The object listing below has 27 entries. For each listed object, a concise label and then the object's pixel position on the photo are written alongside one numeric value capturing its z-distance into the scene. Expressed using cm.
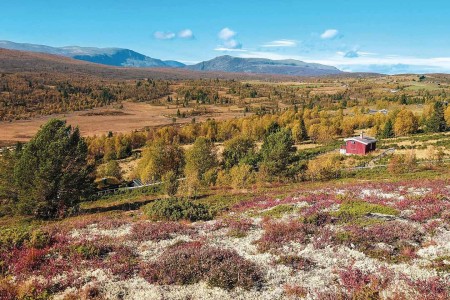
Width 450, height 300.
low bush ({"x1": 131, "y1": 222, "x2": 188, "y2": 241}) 1945
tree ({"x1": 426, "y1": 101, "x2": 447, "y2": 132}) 11756
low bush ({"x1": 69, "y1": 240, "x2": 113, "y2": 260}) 1661
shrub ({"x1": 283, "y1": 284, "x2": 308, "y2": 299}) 1305
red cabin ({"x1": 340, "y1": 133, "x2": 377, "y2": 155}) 8912
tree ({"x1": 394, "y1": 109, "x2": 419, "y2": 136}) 11900
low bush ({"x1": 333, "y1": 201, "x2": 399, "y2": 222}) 2197
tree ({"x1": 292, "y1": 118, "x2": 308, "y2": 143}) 12975
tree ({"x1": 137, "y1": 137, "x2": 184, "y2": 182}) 7694
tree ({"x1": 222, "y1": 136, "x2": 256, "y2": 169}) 8119
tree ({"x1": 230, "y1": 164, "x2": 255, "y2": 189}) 5351
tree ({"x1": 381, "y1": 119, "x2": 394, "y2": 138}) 12038
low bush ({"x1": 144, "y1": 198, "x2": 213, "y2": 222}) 2472
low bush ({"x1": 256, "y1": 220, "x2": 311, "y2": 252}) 1780
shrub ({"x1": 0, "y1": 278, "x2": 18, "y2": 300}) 1245
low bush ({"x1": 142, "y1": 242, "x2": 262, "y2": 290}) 1406
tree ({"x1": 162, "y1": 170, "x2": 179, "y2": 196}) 4650
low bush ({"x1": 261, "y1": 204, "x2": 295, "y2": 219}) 2427
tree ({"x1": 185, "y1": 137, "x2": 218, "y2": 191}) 7044
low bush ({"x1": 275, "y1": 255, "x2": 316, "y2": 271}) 1541
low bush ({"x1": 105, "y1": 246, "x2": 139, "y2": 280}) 1488
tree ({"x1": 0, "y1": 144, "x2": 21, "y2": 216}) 4200
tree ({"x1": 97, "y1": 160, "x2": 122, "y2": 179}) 8881
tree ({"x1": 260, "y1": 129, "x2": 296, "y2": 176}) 6047
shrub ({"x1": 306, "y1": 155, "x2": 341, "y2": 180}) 5498
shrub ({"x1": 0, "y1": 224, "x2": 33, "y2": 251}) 1717
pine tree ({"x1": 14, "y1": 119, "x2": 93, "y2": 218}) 3750
